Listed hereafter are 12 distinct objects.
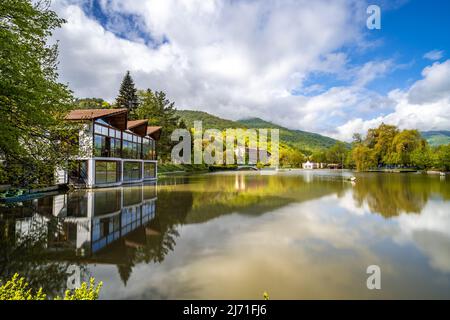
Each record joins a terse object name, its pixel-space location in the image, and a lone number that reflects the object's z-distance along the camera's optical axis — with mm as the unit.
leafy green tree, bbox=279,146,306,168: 103312
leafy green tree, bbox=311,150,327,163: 114325
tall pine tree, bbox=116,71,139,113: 51656
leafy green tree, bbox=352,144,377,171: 63625
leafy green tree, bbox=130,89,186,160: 45344
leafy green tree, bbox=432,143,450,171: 52531
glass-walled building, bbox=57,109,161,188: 20750
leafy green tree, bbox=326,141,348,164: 105250
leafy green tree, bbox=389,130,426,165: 57678
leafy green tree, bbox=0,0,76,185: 6508
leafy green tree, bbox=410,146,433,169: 55906
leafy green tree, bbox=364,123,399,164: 62406
